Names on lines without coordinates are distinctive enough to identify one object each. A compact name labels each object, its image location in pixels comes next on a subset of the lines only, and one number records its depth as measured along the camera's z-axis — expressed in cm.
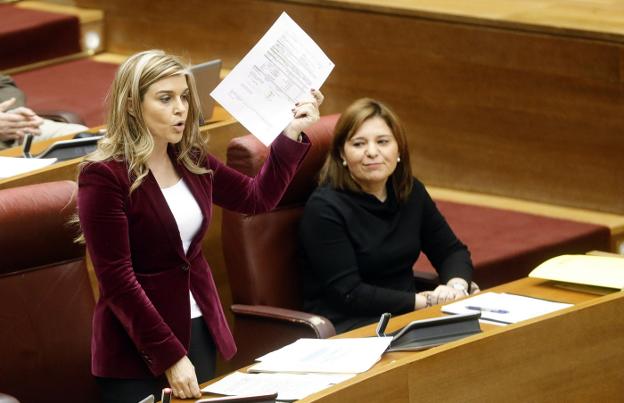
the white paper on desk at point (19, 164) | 1556
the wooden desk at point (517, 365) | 1433
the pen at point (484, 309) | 1500
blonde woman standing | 1448
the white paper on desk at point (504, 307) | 1492
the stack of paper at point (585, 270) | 1511
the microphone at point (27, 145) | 1581
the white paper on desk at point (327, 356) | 1453
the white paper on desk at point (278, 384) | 1437
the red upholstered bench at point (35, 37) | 1911
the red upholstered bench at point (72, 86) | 1763
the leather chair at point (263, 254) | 1555
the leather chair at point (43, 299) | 1494
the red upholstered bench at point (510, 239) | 1638
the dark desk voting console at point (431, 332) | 1466
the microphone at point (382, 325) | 1479
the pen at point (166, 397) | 1418
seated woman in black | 1550
